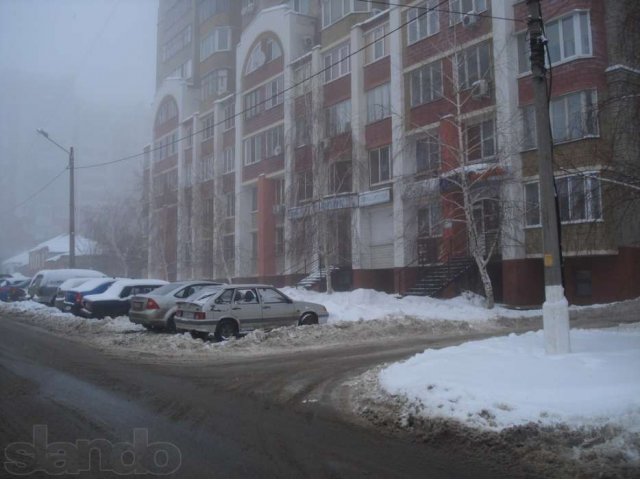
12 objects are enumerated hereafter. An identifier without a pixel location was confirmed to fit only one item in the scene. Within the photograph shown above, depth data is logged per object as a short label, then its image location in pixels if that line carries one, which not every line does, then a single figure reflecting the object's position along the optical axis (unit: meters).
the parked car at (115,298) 19.09
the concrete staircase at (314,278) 29.62
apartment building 21.22
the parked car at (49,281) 25.75
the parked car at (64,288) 22.11
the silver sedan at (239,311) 13.81
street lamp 31.58
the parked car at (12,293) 32.44
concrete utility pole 8.44
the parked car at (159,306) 15.41
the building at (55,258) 73.38
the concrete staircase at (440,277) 23.16
